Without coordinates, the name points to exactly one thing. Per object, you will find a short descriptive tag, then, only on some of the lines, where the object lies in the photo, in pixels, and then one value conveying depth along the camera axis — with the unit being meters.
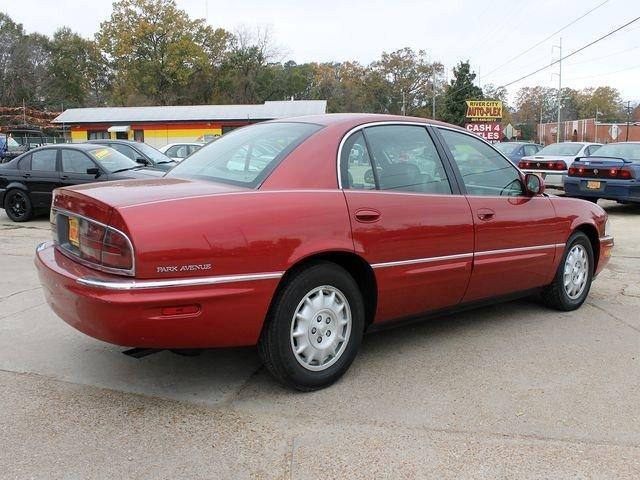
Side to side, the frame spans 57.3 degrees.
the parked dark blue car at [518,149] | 18.31
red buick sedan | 2.94
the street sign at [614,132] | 39.48
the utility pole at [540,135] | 89.12
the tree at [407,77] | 82.69
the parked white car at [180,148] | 18.03
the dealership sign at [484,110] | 41.69
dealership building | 41.97
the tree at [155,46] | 65.25
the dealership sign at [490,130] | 32.19
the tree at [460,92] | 59.44
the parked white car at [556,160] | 14.36
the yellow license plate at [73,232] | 3.32
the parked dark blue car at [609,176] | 11.55
